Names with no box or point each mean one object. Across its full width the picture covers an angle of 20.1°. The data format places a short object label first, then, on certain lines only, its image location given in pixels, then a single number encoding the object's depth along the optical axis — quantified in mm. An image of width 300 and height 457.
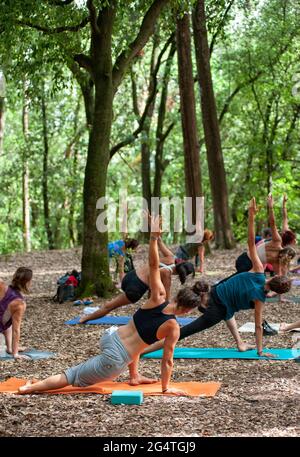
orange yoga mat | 7301
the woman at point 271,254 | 11078
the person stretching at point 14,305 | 9094
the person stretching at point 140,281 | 10281
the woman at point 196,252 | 15031
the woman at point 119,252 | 14430
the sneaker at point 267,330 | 10375
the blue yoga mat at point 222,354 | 8969
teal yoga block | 6867
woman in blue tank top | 8758
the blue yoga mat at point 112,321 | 11461
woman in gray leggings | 7020
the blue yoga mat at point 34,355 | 9134
